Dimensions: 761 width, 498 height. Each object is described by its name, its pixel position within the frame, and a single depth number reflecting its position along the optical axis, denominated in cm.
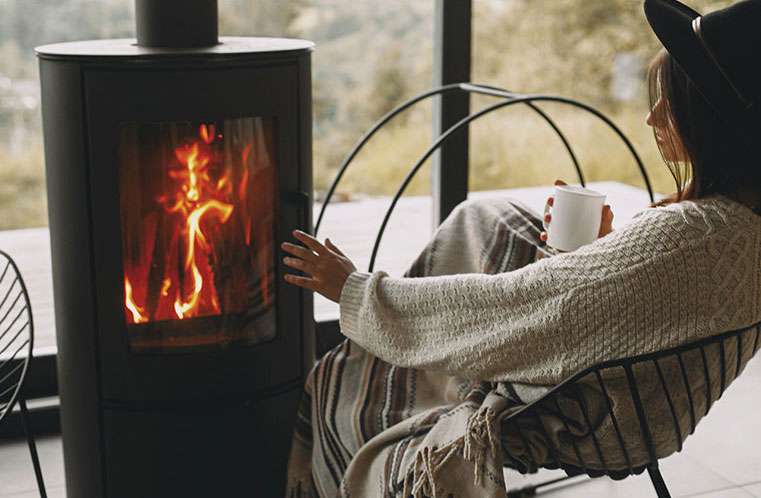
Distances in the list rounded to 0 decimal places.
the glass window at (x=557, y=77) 314
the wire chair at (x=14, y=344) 201
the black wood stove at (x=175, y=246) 193
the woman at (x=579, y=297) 164
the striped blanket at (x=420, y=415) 176
